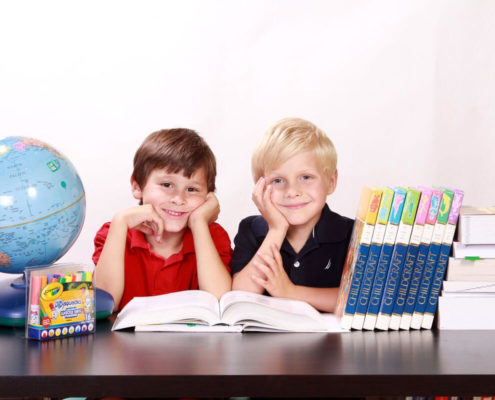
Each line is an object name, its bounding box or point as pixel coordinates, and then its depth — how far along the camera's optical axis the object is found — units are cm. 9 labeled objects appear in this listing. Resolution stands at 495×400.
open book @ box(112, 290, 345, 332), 187
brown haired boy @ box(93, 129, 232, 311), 218
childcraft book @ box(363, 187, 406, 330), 187
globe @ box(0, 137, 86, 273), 192
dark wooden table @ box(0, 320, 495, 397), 160
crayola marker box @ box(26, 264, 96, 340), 180
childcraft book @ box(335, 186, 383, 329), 187
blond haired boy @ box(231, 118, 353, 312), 221
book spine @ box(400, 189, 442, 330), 188
